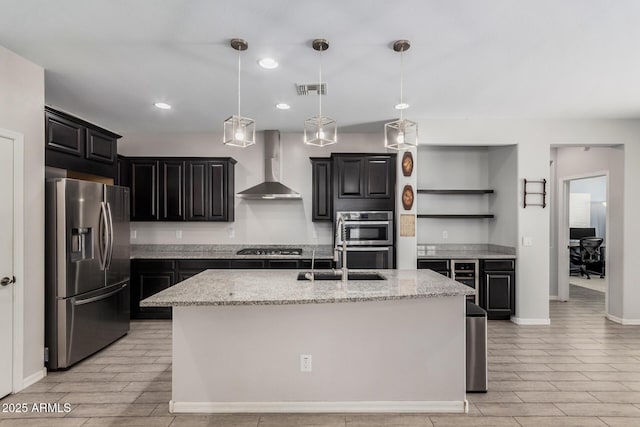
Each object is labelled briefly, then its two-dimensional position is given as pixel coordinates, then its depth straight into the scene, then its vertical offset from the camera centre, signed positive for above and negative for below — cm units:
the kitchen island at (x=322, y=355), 251 -101
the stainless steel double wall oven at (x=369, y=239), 476 -34
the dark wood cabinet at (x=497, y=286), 470 -96
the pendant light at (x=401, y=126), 252 +63
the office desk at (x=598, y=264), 845 -121
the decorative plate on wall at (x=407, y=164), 470 +66
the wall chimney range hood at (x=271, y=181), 498 +48
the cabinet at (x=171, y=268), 476 -73
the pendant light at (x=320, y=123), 243 +62
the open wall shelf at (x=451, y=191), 508 +33
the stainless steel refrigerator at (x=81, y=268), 313 -51
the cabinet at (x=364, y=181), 492 +46
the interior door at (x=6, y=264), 270 -38
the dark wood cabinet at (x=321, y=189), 518 +37
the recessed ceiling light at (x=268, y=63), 292 +127
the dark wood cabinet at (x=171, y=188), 504 +37
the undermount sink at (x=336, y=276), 294 -52
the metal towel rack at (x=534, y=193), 464 +28
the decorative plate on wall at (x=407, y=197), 472 +23
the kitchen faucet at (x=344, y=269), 280 -44
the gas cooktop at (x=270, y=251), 496 -53
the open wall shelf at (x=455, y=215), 516 -1
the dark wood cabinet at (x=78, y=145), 321 +69
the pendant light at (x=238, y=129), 246 +60
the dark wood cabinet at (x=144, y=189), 502 +35
